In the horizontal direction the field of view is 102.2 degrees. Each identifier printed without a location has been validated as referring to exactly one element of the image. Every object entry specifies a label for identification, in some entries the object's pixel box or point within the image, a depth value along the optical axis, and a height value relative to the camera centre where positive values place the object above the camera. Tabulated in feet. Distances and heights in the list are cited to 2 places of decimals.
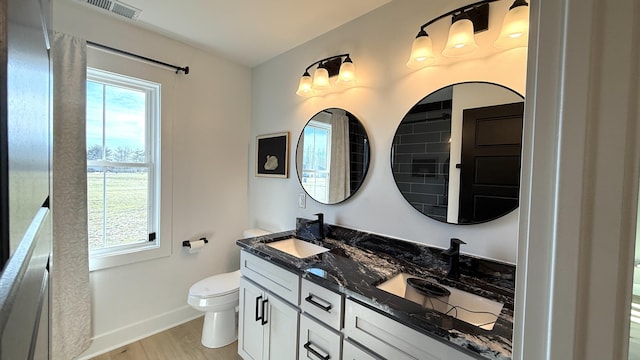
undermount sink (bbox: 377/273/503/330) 3.50 -1.80
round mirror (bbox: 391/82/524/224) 3.96 +0.42
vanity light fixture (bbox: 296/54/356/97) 5.69 +2.31
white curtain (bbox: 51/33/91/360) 5.30 -0.64
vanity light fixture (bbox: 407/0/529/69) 3.58 +2.23
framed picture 7.60 +0.54
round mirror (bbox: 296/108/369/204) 5.85 +0.44
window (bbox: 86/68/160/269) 6.21 +0.10
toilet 6.26 -3.36
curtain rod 5.81 +2.77
